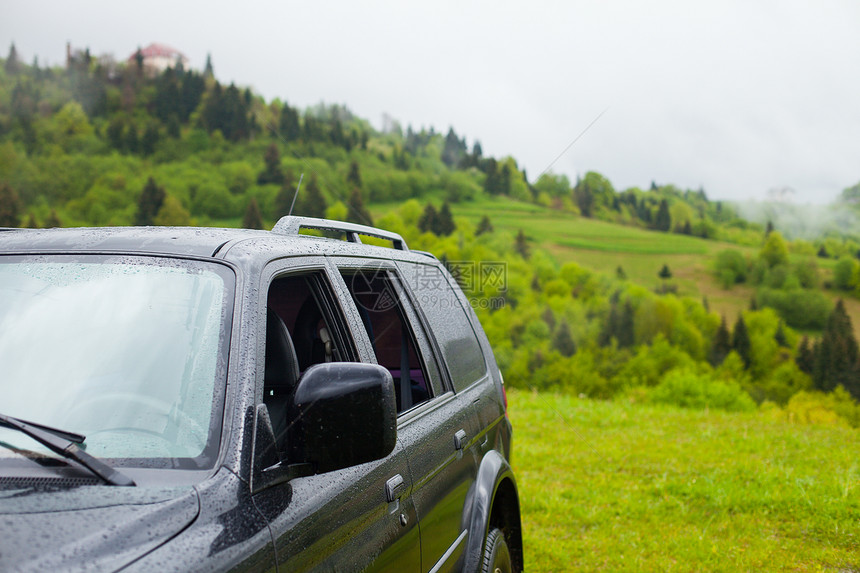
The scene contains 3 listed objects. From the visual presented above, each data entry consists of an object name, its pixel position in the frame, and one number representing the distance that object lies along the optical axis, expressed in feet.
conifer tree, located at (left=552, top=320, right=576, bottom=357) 246.06
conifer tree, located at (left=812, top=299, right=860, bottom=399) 224.12
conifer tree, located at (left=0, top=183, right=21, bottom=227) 207.88
